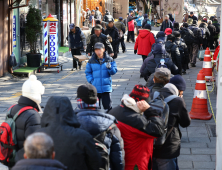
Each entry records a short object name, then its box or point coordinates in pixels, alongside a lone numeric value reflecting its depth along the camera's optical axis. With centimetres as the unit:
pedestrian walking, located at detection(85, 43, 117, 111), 757
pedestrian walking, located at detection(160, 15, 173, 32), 2053
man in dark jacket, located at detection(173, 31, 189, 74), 1284
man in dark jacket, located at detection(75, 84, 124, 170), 362
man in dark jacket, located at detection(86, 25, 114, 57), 1220
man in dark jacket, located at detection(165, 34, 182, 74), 1131
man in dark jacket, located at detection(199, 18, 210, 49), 1851
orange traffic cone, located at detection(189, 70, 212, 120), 839
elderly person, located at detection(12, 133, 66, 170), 255
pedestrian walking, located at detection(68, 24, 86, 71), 1429
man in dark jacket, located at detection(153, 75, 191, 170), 460
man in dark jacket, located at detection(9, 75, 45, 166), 388
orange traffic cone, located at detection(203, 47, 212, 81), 1105
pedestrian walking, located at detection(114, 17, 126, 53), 2105
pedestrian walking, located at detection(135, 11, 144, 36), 2606
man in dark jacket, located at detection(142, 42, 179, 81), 819
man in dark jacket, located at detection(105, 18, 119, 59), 1620
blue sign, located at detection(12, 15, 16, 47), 1365
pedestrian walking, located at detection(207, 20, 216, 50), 2020
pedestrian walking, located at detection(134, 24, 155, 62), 1250
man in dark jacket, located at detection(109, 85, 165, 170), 391
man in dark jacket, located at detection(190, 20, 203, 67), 1538
